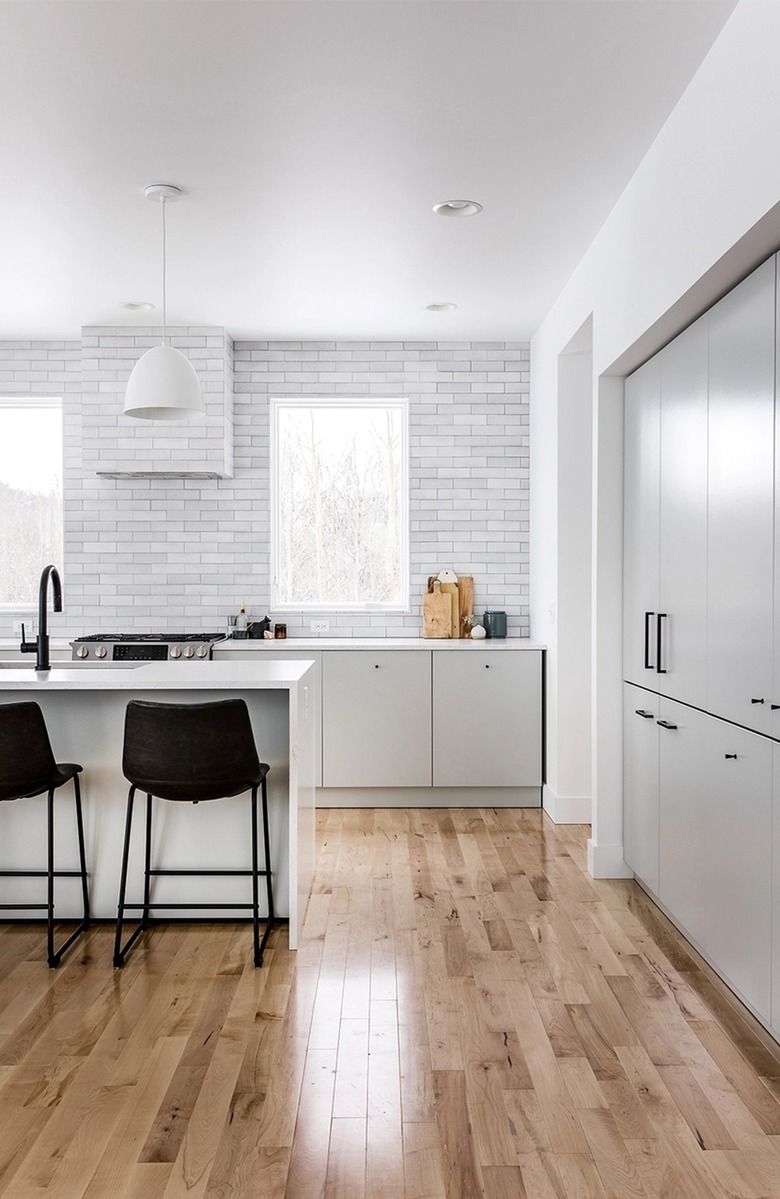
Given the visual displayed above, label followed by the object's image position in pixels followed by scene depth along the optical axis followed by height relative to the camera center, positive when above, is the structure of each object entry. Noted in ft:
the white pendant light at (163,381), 12.12 +2.62
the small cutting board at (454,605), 19.53 -0.53
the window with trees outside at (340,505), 20.06 +1.62
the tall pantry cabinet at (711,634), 8.31 -0.58
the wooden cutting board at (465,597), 19.74 -0.37
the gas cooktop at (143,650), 17.56 -1.32
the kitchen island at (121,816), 11.77 -3.00
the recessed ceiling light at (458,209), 12.51 +5.05
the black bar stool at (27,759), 10.40 -2.02
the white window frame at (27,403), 19.80 +3.82
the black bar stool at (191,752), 10.38 -1.94
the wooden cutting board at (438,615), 19.35 -0.74
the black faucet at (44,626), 12.13 -0.60
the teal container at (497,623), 19.29 -0.90
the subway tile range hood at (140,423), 18.61 +3.25
